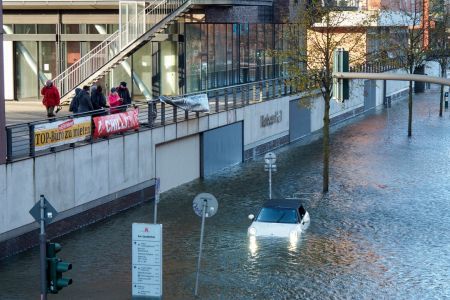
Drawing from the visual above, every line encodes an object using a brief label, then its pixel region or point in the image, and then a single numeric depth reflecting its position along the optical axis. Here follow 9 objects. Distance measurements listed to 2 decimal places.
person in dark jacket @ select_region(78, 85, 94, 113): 31.48
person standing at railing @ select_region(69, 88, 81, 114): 31.91
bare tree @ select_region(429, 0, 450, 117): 71.25
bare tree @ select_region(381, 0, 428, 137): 57.09
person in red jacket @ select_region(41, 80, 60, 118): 33.91
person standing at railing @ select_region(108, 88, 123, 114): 33.34
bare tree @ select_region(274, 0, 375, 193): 37.66
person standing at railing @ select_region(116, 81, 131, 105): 35.56
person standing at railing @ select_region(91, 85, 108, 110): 33.19
